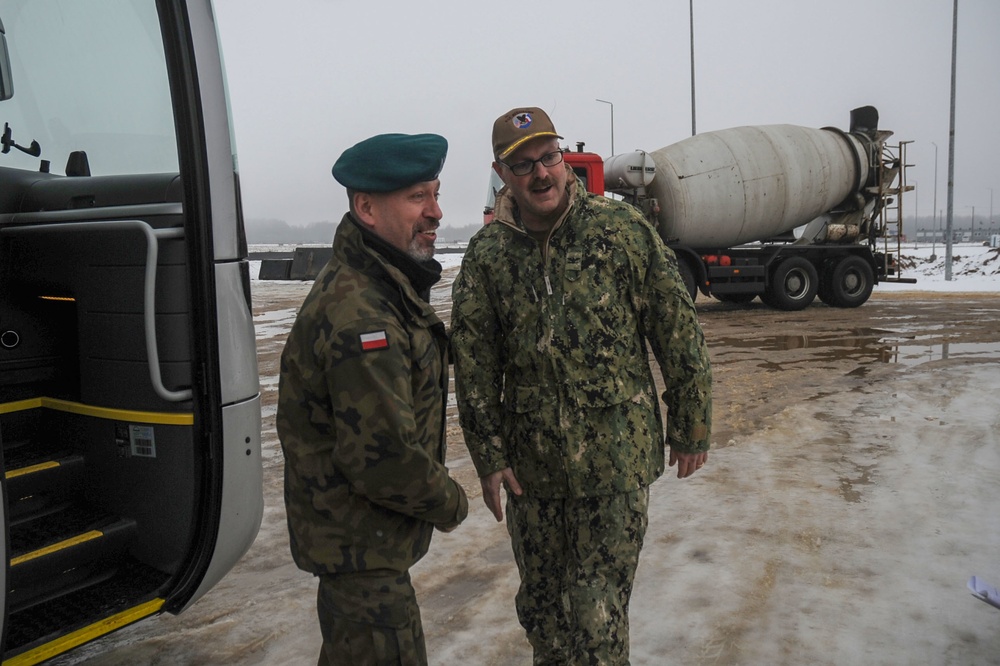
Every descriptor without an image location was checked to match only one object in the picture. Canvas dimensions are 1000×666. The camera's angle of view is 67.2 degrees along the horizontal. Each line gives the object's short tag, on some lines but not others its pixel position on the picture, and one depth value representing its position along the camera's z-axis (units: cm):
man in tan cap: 241
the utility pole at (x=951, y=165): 2059
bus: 257
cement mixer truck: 1278
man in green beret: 175
